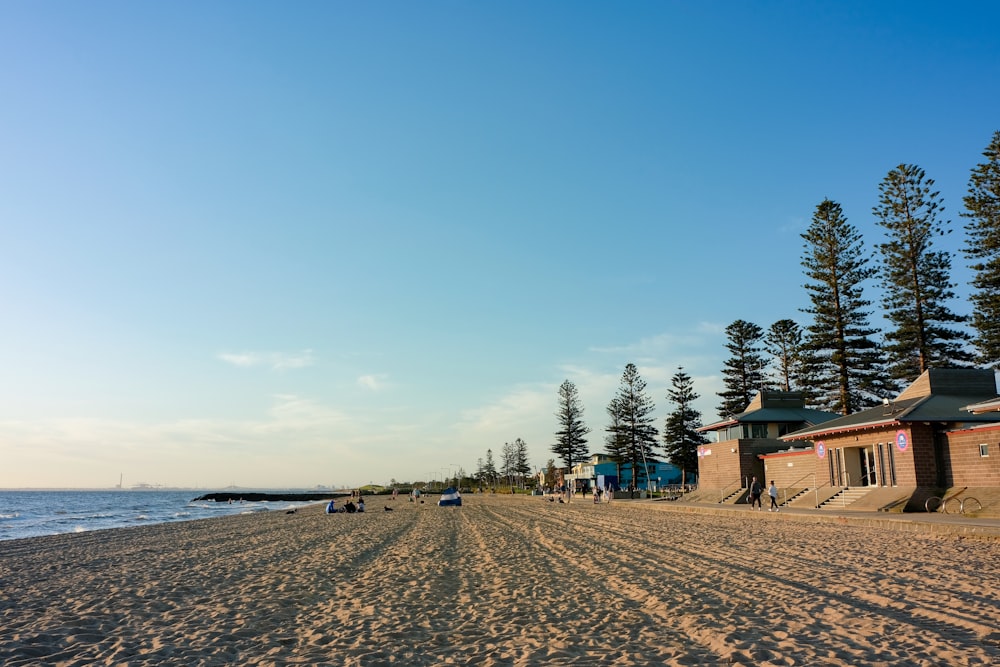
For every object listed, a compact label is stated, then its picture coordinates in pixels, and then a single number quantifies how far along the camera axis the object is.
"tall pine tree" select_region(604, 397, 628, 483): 65.81
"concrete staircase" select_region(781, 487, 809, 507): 28.89
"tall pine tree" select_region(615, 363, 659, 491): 63.47
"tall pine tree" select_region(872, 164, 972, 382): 38.62
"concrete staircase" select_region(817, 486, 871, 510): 24.25
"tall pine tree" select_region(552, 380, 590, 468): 76.12
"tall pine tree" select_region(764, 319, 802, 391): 55.41
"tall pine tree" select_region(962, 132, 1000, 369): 34.91
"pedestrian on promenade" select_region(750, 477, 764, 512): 26.98
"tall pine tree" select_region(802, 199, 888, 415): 42.03
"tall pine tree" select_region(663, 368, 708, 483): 60.22
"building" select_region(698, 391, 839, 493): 34.75
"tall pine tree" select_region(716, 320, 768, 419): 58.88
